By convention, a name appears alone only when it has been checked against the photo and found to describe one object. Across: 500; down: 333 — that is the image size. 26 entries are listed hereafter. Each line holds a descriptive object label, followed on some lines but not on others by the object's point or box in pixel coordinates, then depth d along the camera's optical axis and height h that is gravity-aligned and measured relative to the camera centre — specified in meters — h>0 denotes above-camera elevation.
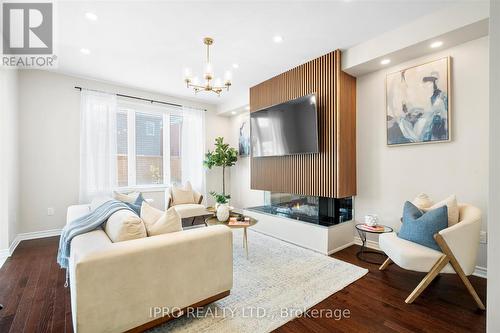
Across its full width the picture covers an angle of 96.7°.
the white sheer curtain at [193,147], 5.45 +0.48
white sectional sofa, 1.32 -0.74
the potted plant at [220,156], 5.43 +0.25
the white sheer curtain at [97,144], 4.15 +0.43
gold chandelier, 2.80 +1.16
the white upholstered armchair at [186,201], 4.28 -0.72
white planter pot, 3.12 -0.66
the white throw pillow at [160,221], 1.78 -0.45
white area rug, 1.72 -1.22
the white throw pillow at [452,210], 2.26 -0.46
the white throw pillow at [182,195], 4.57 -0.59
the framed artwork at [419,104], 2.72 +0.80
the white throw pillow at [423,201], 2.64 -0.44
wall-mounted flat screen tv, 3.49 +0.66
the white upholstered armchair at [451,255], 1.97 -0.82
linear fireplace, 3.59 -0.77
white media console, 3.14 -1.04
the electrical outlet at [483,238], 2.47 -0.81
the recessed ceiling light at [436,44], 2.60 +1.44
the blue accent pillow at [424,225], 2.16 -0.60
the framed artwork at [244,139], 5.63 +0.70
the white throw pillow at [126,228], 1.65 -0.47
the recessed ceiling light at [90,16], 2.44 +1.68
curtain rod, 4.69 +1.50
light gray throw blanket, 1.87 -0.51
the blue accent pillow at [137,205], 2.42 -0.45
